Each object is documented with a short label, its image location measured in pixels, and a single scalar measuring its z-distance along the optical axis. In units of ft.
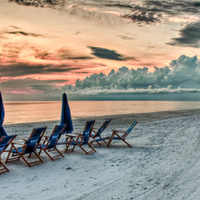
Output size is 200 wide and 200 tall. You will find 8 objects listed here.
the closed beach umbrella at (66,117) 24.13
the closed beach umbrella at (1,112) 20.61
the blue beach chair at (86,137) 20.75
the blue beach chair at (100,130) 24.97
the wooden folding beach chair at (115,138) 23.77
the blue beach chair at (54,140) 18.30
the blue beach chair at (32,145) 16.49
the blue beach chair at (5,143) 15.34
